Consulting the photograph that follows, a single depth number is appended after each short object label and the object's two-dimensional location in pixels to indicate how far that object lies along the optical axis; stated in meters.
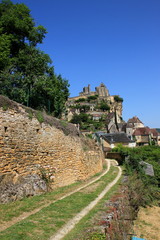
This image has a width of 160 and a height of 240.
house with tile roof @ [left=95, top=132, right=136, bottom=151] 45.31
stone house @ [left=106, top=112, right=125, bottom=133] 69.12
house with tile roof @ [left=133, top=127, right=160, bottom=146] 63.16
